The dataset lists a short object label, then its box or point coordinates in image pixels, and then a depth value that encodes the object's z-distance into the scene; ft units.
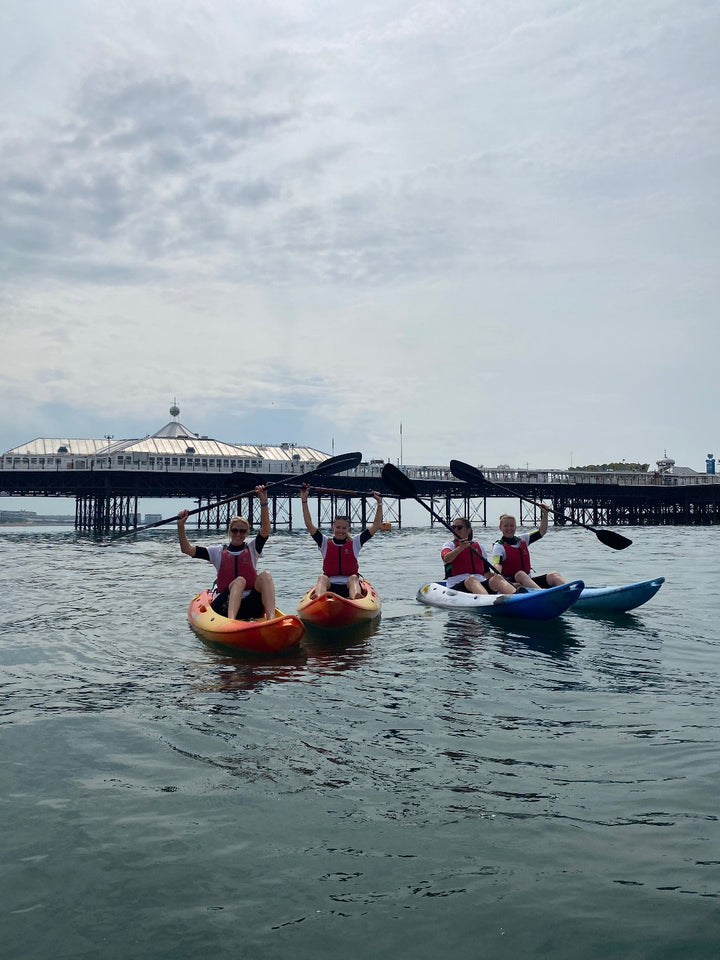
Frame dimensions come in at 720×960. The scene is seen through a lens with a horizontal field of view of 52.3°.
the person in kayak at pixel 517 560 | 48.01
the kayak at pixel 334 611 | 40.22
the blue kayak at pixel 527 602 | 41.11
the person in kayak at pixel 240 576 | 37.11
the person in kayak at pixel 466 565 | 47.91
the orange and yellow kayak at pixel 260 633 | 33.47
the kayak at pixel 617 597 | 46.78
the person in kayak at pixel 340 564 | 44.11
